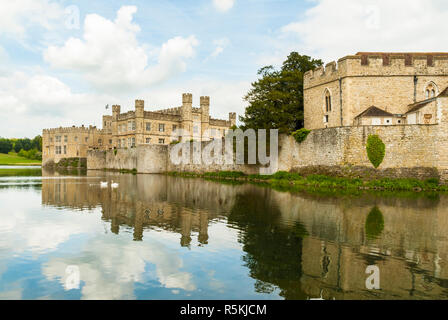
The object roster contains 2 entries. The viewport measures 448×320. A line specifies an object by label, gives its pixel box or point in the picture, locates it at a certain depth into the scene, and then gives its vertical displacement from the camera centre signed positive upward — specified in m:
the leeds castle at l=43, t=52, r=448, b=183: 22.61 +3.46
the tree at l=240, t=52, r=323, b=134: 30.33 +5.85
